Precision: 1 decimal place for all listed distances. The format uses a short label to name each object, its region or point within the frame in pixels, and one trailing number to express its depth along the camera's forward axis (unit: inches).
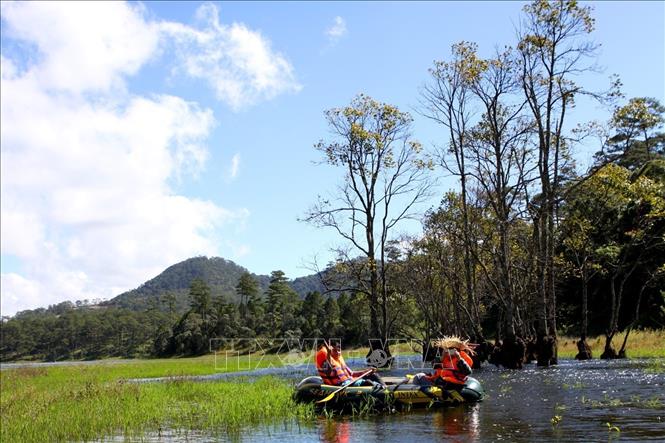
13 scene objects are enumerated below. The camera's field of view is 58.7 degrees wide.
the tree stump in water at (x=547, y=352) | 1088.2
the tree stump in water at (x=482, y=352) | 1213.3
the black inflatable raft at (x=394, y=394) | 614.5
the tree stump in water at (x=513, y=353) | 1104.2
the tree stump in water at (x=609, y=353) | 1186.0
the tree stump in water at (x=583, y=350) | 1205.9
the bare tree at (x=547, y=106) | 1095.6
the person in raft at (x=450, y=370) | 642.2
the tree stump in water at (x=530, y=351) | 1246.9
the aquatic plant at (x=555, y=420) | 472.4
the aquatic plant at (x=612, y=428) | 426.3
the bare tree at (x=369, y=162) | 1357.0
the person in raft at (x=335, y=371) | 637.9
